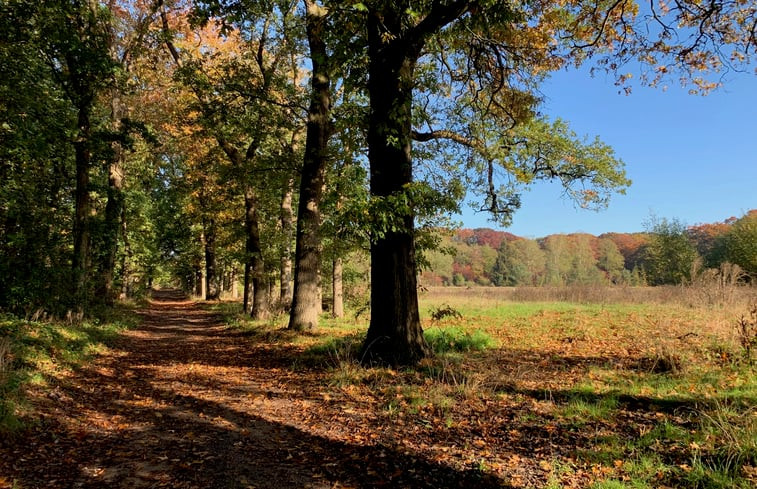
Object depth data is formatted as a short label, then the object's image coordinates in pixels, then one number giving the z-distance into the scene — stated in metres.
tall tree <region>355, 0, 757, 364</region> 6.44
